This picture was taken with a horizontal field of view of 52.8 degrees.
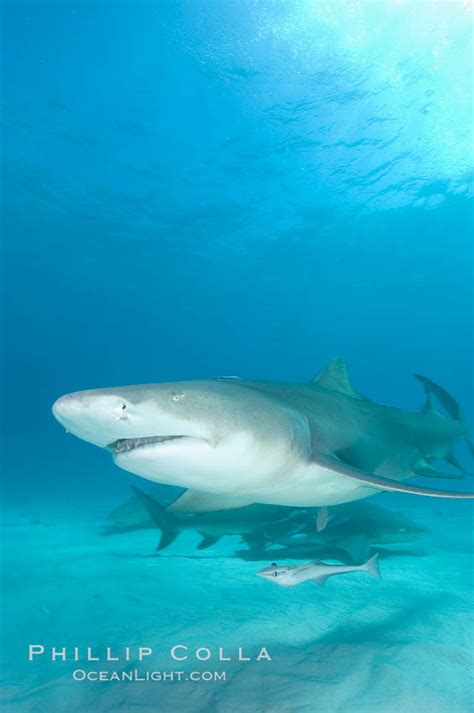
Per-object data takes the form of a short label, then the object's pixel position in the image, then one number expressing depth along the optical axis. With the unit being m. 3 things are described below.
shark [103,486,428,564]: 6.69
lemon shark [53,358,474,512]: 2.64
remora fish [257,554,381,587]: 4.28
